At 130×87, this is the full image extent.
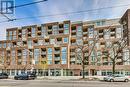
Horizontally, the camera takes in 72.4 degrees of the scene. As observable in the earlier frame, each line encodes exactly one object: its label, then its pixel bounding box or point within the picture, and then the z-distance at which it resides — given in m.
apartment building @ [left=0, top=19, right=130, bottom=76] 32.79
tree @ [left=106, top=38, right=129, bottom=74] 24.52
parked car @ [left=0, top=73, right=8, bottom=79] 21.27
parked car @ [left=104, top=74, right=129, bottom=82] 16.05
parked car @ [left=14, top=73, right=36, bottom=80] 18.56
